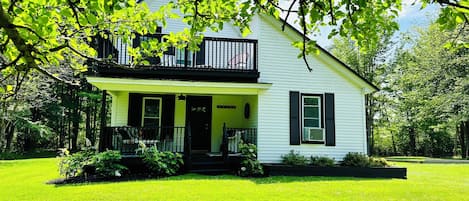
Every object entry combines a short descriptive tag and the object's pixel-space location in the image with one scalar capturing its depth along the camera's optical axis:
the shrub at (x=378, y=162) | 11.09
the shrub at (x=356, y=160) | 11.03
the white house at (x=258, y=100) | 10.69
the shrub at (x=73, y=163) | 9.07
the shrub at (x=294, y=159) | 10.71
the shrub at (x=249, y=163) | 9.89
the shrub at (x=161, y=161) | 9.41
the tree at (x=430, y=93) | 22.70
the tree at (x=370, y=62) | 27.77
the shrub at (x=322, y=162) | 10.85
